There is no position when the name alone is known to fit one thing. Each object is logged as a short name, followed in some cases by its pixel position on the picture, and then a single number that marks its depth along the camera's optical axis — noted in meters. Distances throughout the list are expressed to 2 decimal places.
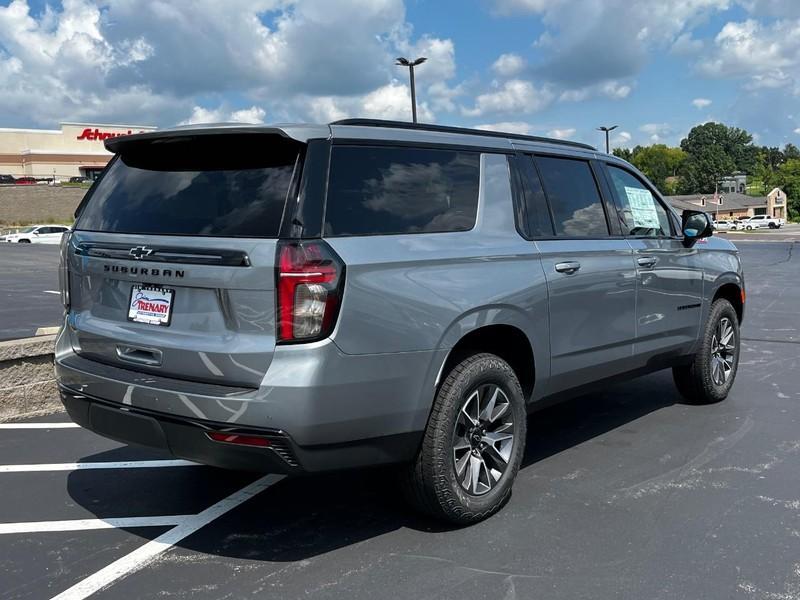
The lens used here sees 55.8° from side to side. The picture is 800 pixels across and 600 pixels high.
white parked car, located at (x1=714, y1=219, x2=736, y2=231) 79.64
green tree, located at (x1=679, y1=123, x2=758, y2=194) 154.25
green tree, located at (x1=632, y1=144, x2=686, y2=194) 177.88
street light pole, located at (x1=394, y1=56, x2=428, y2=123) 22.34
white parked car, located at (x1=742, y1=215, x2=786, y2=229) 85.19
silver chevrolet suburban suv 3.09
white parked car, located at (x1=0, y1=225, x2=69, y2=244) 38.22
